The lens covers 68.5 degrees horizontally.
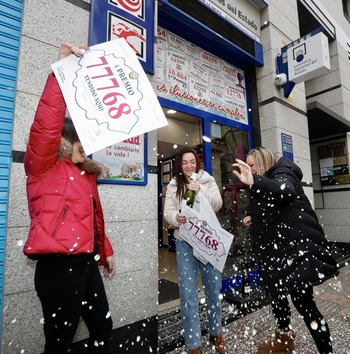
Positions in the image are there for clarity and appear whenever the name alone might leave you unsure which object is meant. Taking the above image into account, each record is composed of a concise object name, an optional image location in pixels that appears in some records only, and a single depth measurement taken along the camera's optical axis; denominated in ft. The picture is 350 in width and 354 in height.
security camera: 16.63
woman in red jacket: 4.88
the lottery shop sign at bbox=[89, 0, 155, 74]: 8.77
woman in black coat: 6.72
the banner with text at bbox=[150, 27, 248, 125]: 13.57
